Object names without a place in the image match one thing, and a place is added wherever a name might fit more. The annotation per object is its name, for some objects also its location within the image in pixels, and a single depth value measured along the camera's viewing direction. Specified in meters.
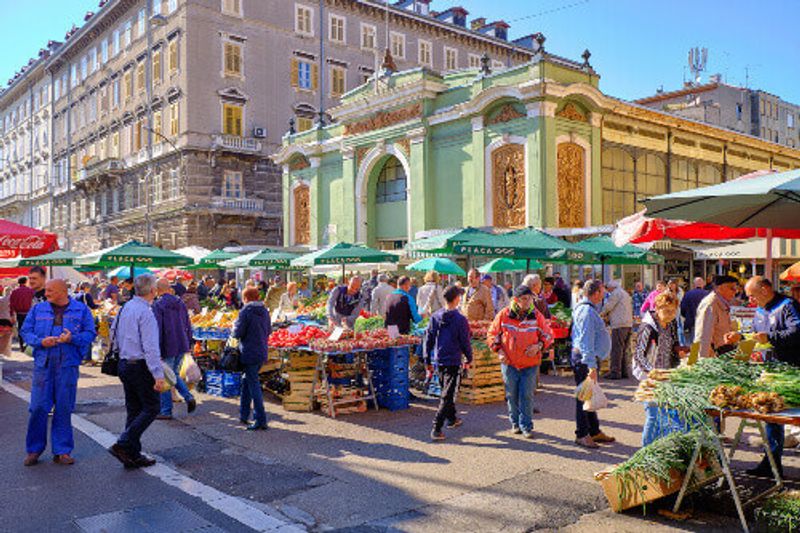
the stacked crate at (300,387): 9.98
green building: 21.91
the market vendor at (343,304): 13.42
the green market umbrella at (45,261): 18.00
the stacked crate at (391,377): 10.06
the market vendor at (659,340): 7.32
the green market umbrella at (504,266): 18.14
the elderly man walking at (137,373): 6.98
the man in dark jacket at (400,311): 11.47
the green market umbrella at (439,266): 18.28
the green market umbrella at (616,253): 15.34
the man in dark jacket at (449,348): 8.29
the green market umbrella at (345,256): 15.64
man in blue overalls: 7.19
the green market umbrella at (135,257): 14.62
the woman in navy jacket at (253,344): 8.86
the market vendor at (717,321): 7.57
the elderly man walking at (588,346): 7.57
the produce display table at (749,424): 4.98
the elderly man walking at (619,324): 12.94
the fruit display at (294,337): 10.12
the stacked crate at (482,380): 10.40
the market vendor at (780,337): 6.41
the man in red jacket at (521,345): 7.97
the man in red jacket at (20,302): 14.72
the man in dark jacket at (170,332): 9.52
